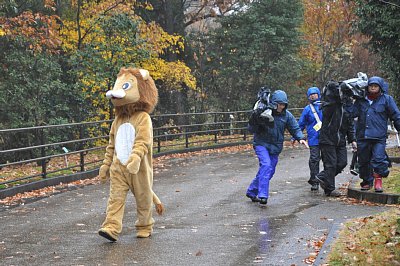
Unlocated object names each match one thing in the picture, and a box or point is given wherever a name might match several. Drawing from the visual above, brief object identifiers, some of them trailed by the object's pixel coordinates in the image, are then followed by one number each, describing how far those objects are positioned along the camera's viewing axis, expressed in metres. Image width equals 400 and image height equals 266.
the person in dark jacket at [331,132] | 12.86
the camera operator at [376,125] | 11.90
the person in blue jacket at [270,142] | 12.09
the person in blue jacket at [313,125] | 13.84
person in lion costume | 9.02
